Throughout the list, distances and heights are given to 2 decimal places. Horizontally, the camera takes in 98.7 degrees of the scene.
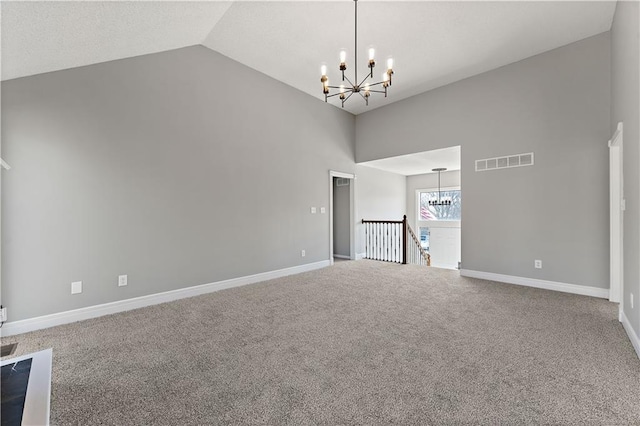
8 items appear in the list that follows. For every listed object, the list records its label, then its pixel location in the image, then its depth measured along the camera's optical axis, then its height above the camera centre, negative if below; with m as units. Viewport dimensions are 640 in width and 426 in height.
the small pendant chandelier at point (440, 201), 8.65 +0.28
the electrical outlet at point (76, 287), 3.06 -0.81
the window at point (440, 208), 8.67 +0.07
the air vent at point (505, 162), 4.45 +0.81
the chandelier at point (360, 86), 3.10 +1.68
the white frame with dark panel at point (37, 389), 0.84 -0.62
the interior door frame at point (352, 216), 6.94 -0.13
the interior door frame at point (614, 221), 3.62 -0.18
